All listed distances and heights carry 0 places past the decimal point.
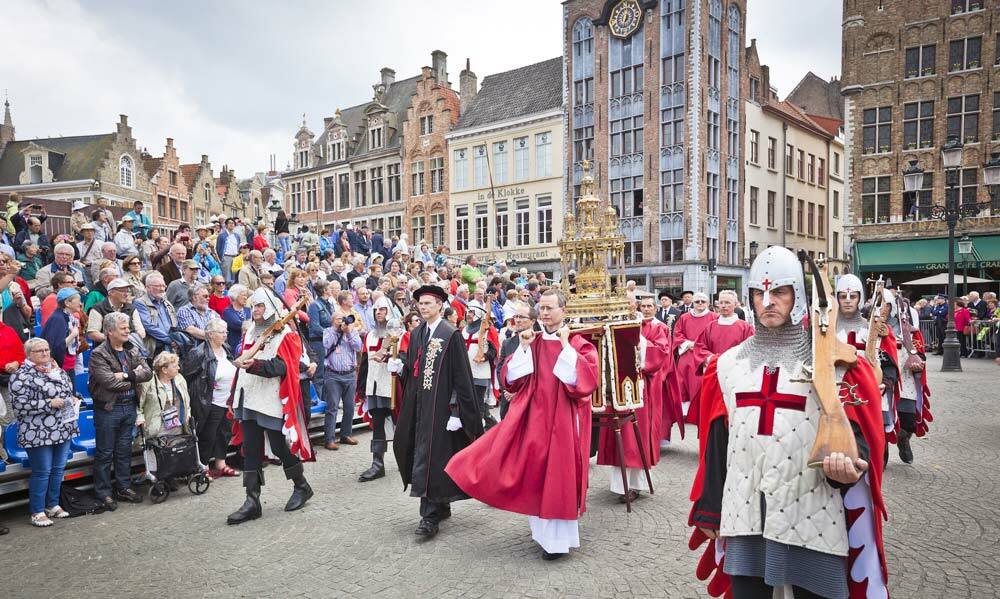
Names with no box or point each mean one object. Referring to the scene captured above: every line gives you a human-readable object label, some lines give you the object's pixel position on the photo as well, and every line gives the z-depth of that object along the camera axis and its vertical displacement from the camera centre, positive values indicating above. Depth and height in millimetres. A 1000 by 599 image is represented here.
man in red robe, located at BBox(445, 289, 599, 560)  4754 -1396
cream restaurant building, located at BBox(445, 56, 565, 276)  33812 +5452
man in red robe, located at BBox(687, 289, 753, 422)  8008 -847
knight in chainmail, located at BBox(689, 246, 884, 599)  2748 -921
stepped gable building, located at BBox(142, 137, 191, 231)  46812 +6326
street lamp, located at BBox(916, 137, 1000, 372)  14891 -267
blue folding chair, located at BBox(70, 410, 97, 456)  6634 -1752
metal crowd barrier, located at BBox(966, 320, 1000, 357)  18594 -2317
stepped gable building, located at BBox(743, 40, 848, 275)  33531 +5023
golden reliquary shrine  6234 -486
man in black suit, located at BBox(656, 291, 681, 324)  15344 -1114
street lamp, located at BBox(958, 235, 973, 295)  23255 +484
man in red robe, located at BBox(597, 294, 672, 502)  6223 -1657
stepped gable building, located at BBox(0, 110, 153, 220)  41406 +7240
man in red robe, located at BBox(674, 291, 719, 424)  8734 -1086
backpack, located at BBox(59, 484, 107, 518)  6122 -2208
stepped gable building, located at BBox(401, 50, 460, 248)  37469 +7043
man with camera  8641 -1287
